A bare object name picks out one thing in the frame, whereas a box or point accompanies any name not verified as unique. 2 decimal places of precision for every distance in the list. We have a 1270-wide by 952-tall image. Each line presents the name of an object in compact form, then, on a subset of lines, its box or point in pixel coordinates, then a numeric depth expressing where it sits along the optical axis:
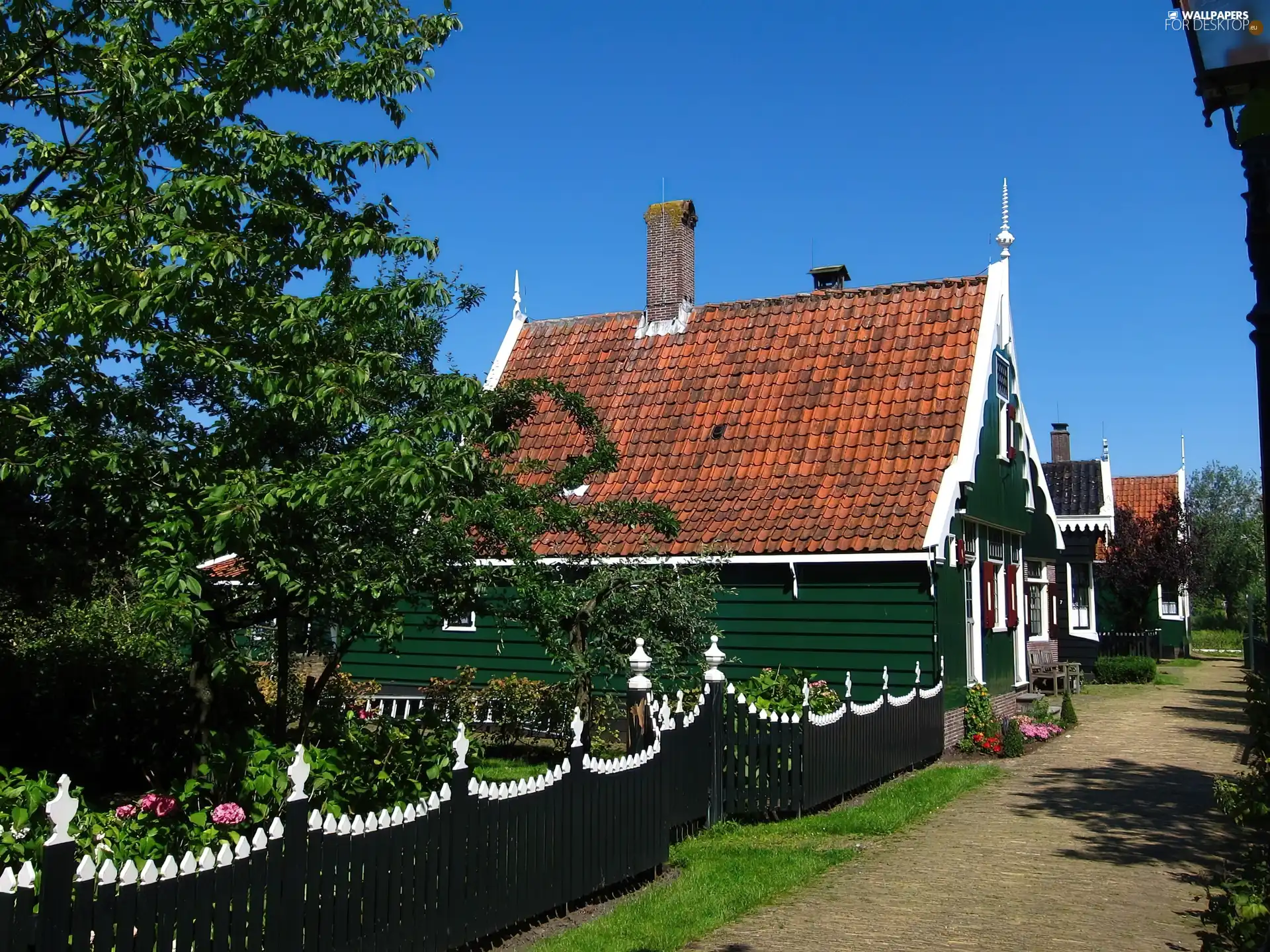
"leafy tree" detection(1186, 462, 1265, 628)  51.84
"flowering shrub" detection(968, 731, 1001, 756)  16.73
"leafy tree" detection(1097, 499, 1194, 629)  38.28
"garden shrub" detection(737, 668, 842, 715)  12.77
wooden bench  24.17
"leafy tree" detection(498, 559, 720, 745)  12.96
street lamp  2.93
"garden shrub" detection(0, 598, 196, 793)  13.19
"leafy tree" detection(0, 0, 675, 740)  7.05
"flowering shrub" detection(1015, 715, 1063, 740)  18.20
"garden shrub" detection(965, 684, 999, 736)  17.30
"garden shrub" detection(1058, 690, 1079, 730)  19.78
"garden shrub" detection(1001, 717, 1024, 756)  16.58
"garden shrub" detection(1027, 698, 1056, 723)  19.31
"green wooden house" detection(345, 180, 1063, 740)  16.44
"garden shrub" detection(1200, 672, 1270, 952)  5.20
